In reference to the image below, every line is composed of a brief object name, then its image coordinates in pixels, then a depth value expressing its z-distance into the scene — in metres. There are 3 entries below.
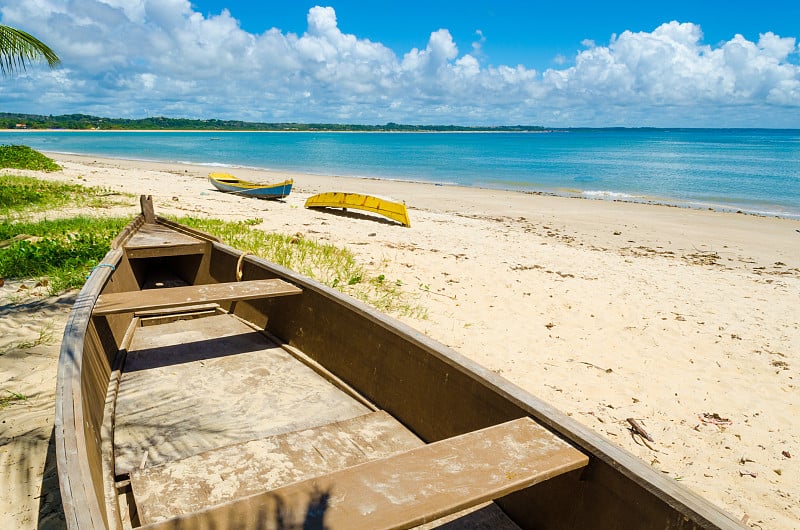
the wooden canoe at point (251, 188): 16.23
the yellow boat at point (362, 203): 13.09
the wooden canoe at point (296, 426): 1.88
